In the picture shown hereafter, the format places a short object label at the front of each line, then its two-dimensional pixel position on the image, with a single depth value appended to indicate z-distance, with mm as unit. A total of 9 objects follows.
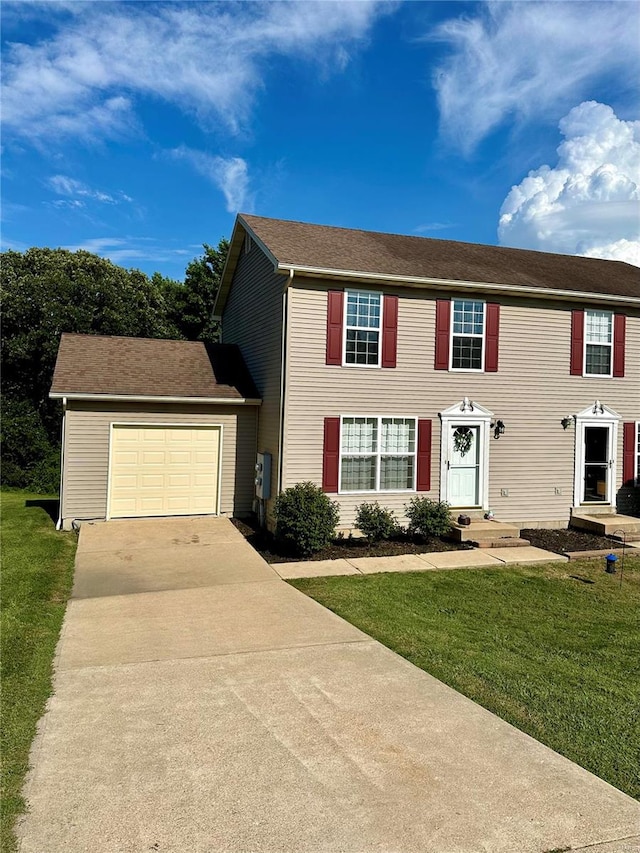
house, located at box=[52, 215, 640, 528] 11438
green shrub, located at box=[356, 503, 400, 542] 10773
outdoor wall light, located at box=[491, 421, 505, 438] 12617
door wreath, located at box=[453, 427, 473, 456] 12484
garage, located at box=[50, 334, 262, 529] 11969
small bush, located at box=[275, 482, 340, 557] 10000
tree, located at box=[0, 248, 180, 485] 20781
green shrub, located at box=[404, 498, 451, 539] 11008
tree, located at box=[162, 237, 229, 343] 31594
